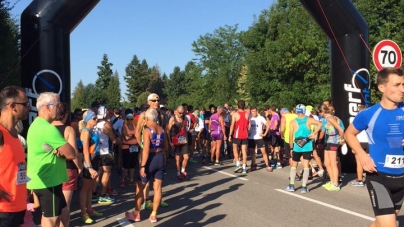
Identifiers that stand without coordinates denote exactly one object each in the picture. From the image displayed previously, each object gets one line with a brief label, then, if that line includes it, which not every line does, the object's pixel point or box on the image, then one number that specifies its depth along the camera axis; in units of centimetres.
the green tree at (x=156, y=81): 12321
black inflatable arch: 888
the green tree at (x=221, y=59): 6538
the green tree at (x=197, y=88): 6688
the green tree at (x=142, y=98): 9231
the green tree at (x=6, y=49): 1715
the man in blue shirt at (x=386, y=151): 412
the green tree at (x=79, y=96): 8956
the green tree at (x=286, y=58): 3131
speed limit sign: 894
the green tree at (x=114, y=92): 8831
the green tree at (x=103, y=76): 10036
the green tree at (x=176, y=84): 12389
